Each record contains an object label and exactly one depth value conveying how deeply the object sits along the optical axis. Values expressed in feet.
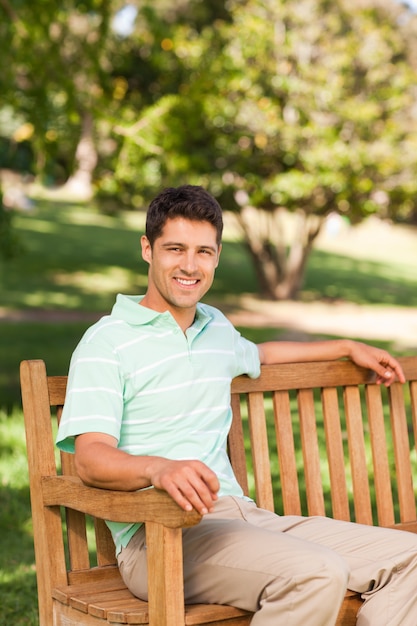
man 15.86
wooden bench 15.47
